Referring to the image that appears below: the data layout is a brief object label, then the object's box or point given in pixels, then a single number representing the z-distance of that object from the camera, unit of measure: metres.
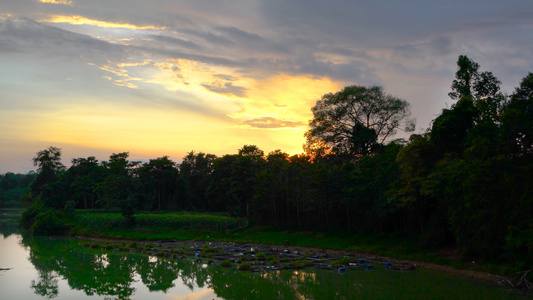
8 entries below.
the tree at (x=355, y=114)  43.28
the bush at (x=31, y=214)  50.79
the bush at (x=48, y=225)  45.62
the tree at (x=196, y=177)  62.69
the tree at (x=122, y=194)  43.12
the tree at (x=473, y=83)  29.20
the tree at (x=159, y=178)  57.44
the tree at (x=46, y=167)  64.06
